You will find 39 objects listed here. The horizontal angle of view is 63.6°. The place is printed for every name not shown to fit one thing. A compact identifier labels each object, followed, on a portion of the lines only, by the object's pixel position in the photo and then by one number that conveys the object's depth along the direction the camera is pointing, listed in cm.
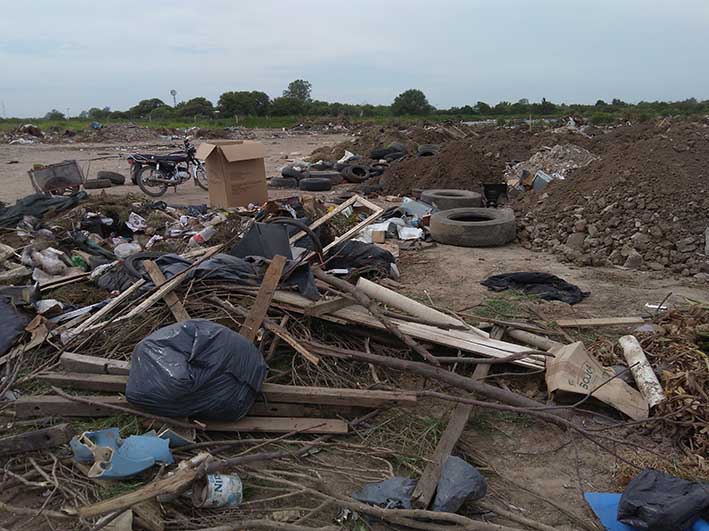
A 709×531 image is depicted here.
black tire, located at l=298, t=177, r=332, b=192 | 1258
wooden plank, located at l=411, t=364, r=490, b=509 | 270
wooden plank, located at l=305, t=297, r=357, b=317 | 390
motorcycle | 1133
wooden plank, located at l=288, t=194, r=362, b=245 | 565
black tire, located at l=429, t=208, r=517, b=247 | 757
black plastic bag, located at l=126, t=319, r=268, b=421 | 295
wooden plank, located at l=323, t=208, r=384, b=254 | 575
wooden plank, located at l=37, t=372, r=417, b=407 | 328
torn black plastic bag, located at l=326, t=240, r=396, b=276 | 564
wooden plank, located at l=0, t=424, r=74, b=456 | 298
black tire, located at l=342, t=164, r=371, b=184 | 1367
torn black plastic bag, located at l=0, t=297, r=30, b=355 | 407
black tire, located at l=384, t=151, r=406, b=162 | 1580
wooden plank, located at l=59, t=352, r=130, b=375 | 344
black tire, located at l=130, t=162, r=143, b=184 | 1130
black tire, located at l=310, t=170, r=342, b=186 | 1345
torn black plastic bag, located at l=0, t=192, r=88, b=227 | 709
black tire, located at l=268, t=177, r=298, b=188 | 1335
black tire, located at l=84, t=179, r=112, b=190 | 1220
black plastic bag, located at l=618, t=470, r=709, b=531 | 246
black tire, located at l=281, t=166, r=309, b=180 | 1359
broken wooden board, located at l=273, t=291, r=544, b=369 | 379
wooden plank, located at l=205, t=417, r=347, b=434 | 315
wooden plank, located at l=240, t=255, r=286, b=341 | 368
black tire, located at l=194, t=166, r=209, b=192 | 1218
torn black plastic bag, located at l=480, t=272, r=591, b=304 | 535
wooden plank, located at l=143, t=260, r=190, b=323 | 392
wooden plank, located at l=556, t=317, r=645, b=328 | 454
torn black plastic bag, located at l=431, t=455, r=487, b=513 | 262
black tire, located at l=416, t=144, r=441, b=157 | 1502
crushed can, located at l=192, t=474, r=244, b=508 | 260
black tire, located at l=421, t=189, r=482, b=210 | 929
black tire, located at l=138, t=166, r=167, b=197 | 1134
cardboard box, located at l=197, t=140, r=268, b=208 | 878
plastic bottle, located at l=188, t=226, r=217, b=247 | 627
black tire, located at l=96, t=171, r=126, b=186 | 1281
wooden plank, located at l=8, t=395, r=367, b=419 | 322
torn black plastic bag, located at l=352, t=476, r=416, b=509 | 267
